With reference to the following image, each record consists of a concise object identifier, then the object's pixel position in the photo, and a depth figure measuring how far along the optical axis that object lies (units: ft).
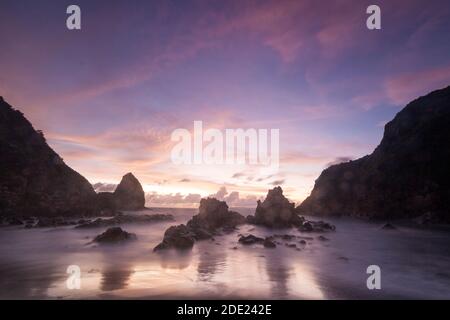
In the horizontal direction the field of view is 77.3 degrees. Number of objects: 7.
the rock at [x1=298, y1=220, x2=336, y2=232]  145.58
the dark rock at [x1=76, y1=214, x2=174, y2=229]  138.51
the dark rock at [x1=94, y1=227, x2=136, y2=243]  92.12
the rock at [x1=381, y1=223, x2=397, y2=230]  170.11
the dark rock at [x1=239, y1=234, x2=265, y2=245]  94.94
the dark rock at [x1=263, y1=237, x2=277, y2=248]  88.71
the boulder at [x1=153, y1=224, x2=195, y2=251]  82.89
